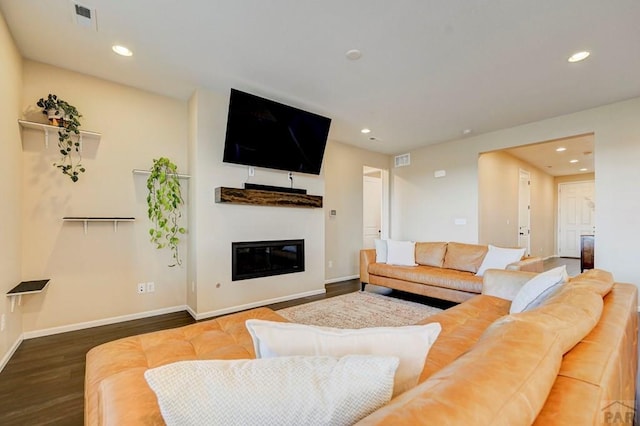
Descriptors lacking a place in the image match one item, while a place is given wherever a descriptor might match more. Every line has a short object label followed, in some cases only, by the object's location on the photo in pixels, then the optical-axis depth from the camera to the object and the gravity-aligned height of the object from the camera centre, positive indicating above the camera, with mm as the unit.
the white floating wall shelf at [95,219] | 2904 -66
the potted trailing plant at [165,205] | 3260 +89
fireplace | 3570 -607
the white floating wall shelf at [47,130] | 2641 +813
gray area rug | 3129 -1189
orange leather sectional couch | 594 -438
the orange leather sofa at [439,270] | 3443 -789
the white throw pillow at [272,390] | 585 -382
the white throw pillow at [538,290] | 1714 -477
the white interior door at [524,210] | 6727 +58
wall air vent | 6023 +1119
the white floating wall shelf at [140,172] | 3219 +460
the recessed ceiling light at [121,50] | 2564 +1479
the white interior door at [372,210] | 6629 +62
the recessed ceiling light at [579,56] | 2574 +1425
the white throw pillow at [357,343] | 823 -379
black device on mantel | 3645 +327
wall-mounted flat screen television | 3320 +988
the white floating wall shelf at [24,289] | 2385 -653
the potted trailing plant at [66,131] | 2732 +805
